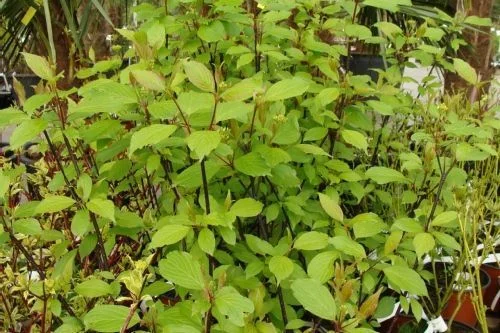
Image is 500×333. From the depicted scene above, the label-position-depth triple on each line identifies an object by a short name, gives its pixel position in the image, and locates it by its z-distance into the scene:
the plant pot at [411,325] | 1.38
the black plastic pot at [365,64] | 3.93
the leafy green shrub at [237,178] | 0.78
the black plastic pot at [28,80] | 4.48
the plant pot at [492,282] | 1.92
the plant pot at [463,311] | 1.70
